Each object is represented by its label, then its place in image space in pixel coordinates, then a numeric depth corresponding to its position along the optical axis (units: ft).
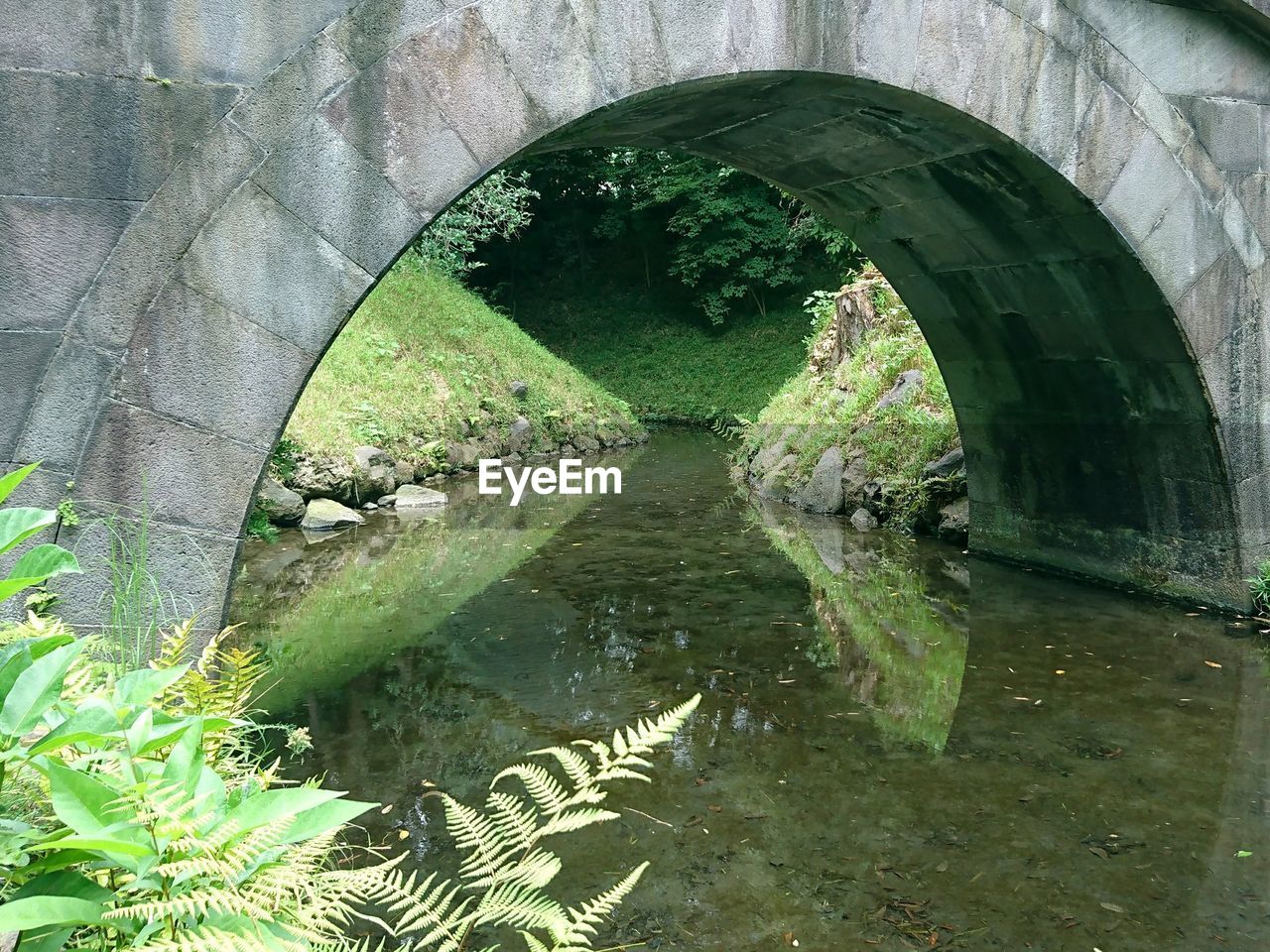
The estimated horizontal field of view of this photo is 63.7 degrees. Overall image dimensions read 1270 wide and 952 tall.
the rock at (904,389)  33.76
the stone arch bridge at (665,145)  11.09
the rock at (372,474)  39.37
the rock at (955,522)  29.30
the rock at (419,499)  40.24
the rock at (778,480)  39.34
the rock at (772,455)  41.91
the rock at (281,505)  34.37
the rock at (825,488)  35.47
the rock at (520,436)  56.70
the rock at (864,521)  32.45
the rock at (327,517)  34.88
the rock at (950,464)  30.27
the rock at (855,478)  34.53
